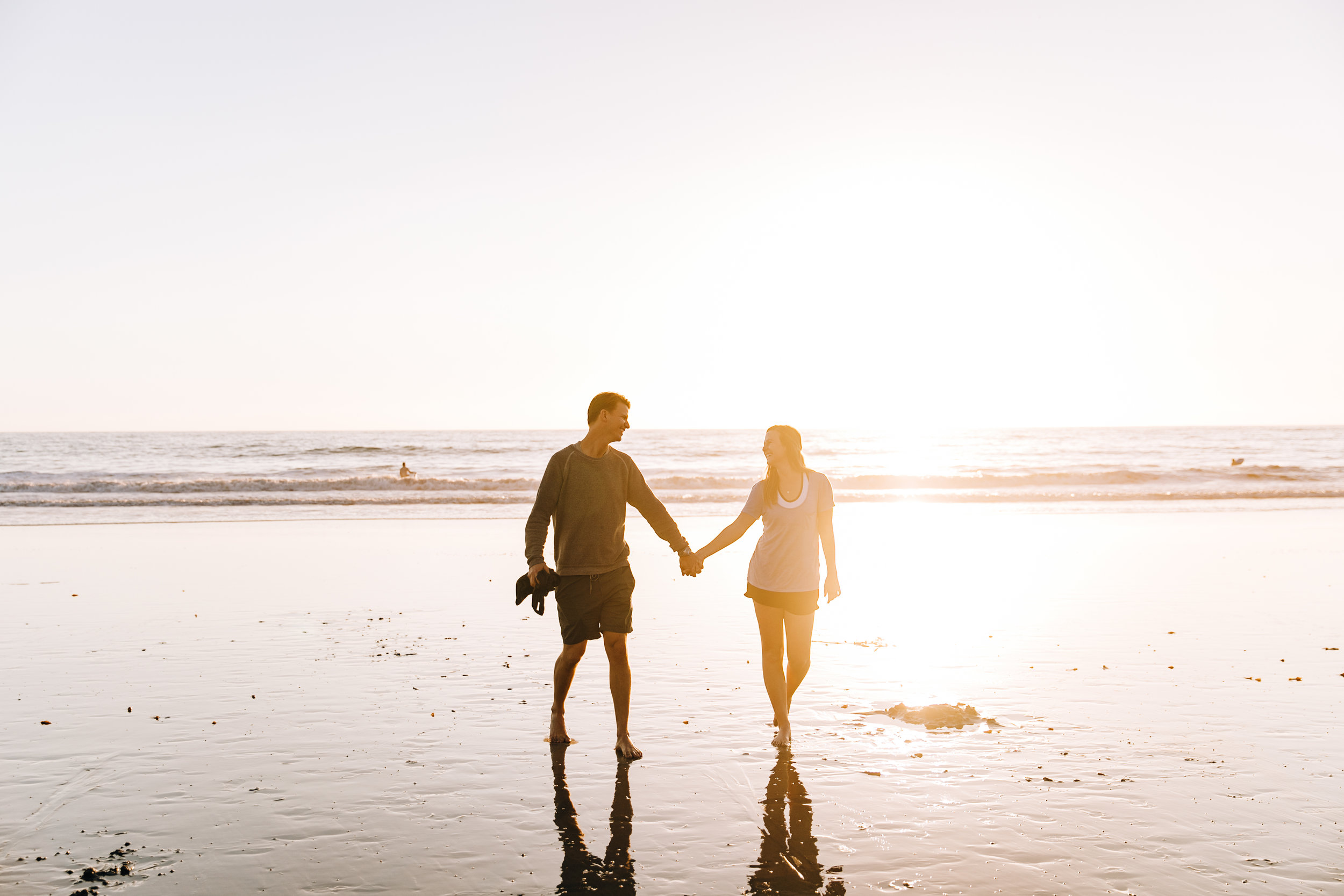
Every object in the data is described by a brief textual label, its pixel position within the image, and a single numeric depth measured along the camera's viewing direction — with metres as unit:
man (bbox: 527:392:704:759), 5.91
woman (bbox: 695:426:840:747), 5.98
